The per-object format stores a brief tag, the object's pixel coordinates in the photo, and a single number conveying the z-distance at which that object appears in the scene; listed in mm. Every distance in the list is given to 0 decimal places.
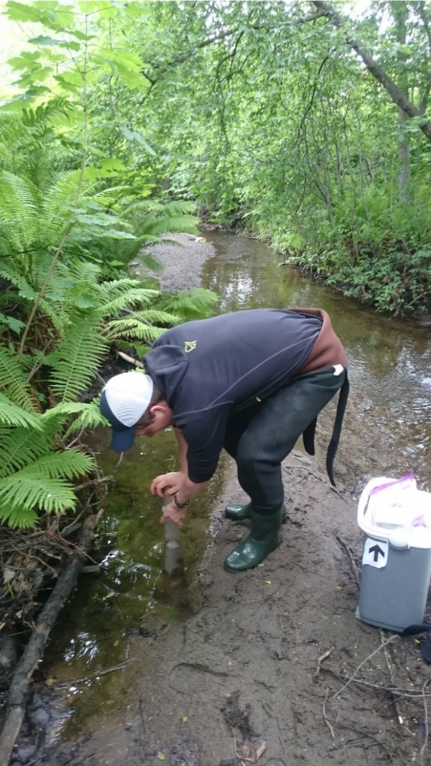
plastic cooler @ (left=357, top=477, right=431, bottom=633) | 2125
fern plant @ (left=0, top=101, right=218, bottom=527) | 2453
